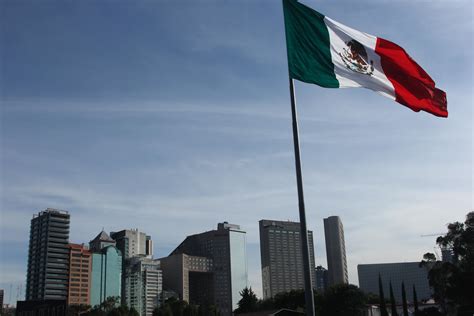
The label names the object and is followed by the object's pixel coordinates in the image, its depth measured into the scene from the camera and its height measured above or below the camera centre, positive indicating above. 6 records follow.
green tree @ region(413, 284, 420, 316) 95.06 -1.06
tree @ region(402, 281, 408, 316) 93.28 -0.10
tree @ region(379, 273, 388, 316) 95.04 -0.62
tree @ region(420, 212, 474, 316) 57.56 +4.10
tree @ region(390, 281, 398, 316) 92.36 -0.85
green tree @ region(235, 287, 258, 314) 133.50 +1.77
